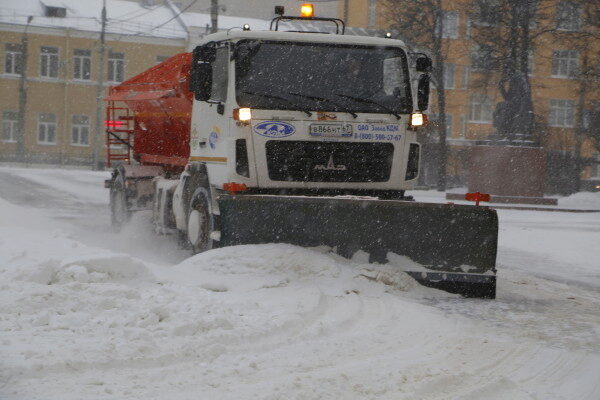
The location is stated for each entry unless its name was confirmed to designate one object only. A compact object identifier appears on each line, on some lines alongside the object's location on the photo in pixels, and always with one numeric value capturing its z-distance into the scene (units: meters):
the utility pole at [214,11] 29.03
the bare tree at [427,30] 36.53
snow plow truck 9.06
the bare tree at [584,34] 29.20
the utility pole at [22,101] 52.97
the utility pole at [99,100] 46.44
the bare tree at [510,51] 29.41
